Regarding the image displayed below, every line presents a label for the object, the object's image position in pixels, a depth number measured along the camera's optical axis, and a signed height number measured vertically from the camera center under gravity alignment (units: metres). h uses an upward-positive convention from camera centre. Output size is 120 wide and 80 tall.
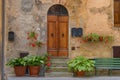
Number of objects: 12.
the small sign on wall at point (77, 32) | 13.37 +0.27
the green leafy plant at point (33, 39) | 13.30 -0.04
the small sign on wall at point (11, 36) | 13.09 +0.10
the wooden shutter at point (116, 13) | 13.29 +1.10
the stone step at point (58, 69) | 12.72 -1.30
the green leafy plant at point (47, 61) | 12.52 -0.97
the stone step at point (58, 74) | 12.12 -1.46
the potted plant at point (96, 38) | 13.28 +0.00
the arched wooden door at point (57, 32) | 13.34 +0.27
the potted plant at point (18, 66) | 11.97 -1.11
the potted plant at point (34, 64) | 12.04 -1.03
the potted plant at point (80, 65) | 11.81 -1.07
